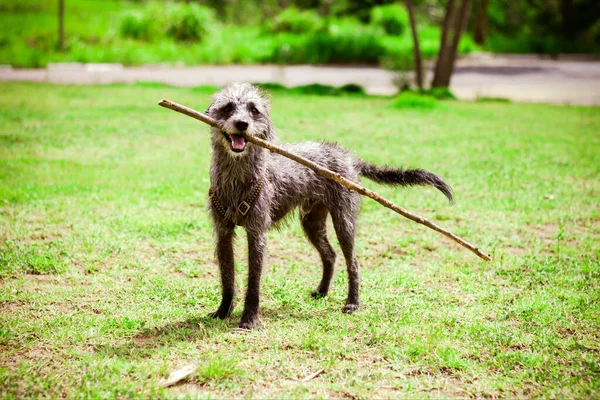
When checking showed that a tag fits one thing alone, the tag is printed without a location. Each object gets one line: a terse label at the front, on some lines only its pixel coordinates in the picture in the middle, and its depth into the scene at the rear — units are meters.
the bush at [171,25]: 29.05
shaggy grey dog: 4.32
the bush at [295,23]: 32.72
